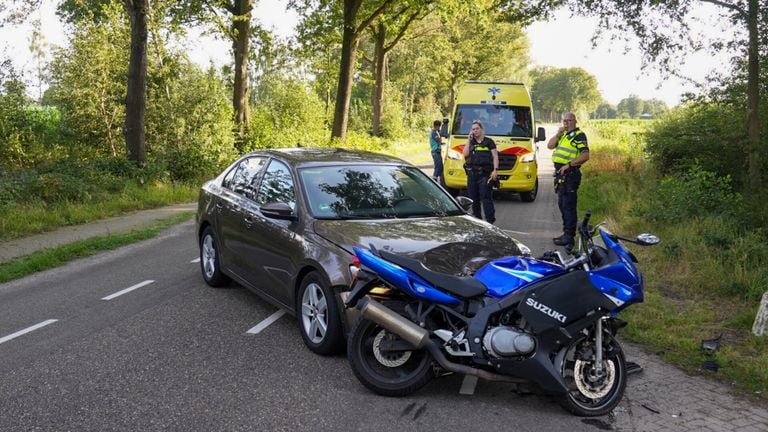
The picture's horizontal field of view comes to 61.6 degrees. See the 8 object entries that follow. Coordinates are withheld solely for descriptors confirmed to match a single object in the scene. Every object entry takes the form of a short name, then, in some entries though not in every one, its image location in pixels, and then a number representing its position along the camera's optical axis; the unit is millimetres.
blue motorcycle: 3941
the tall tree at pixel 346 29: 24766
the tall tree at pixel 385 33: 30984
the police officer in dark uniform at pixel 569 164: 9656
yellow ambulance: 15367
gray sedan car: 4910
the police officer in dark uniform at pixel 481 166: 11070
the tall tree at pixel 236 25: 21672
